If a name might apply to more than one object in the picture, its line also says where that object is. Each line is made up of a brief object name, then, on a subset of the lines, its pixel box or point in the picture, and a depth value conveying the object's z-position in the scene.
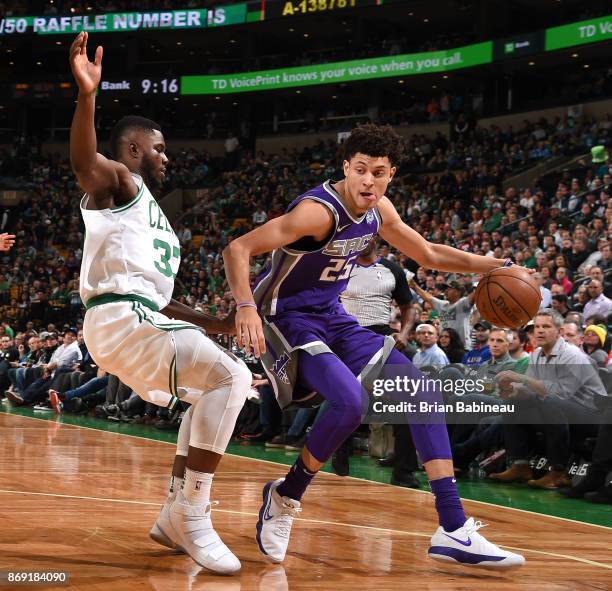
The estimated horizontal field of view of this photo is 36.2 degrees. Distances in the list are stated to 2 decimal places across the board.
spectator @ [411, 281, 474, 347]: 10.30
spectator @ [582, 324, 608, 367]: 7.72
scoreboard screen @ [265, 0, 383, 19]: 27.17
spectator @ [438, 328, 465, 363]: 9.02
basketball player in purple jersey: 4.05
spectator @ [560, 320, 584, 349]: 7.70
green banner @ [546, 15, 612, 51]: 22.00
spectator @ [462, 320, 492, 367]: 8.58
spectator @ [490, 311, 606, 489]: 7.11
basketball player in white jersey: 3.77
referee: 7.62
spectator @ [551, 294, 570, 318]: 9.60
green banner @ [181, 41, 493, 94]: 25.23
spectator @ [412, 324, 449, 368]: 8.54
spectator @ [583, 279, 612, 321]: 9.63
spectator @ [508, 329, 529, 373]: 7.95
